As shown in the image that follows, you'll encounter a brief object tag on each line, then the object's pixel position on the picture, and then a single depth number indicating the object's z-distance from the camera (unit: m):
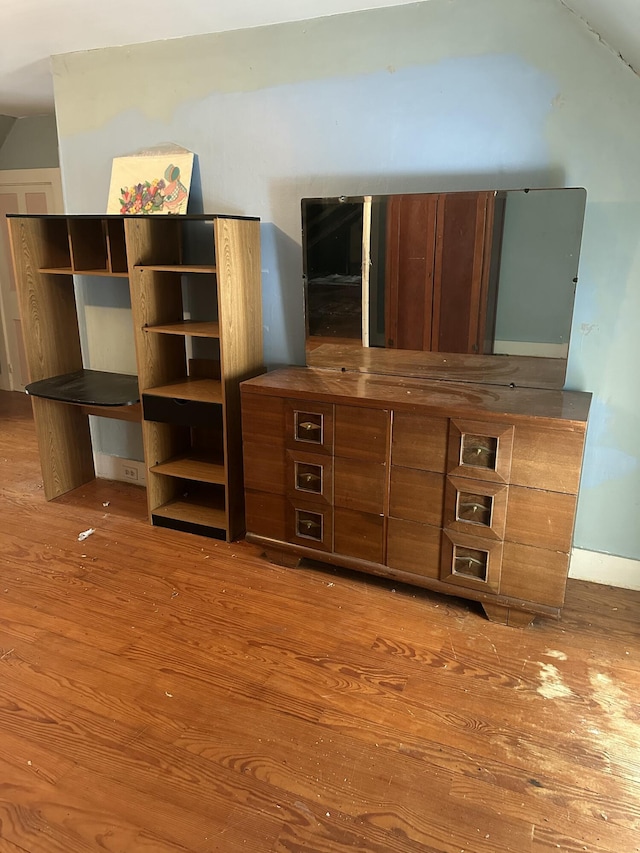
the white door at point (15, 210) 4.52
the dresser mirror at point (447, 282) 2.20
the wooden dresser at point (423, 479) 2.04
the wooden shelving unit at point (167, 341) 2.65
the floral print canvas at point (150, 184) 2.85
